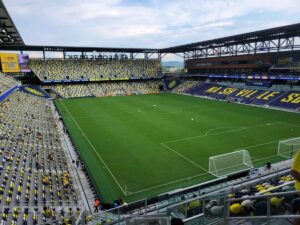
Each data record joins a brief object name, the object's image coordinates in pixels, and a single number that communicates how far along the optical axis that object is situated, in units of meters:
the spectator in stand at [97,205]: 14.79
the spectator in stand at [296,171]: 3.79
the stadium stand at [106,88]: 68.88
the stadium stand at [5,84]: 37.59
